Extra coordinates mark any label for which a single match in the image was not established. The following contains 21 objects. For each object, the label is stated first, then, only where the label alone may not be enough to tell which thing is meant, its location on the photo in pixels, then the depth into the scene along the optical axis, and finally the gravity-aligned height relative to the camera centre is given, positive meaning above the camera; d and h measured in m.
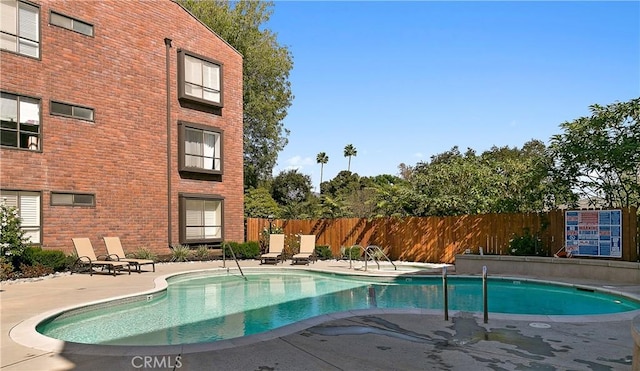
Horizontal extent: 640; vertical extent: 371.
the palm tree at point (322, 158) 66.44 +6.25
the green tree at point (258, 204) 35.62 -0.19
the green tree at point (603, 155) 13.63 +1.42
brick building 15.23 +2.98
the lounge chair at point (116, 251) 15.29 -1.70
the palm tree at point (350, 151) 67.19 +7.34
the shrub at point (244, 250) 20.44 -2.14
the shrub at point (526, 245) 15.05 -1.41
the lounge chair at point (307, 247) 18.59 -1.86
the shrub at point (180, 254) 18.80 -2.13
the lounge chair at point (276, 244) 19.21 -1.78
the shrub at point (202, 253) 19.42 -2.16
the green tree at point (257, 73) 32.03 +9.52
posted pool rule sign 13.25 -0.91
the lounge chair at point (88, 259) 14.33 -1.83
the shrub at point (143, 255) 17.28 -1.99
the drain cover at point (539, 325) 7.05 -1.89
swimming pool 8.02 -2.36
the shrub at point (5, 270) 12.92 -1.91
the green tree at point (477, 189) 16.10 +0.51
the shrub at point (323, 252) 20.70 -2.26
